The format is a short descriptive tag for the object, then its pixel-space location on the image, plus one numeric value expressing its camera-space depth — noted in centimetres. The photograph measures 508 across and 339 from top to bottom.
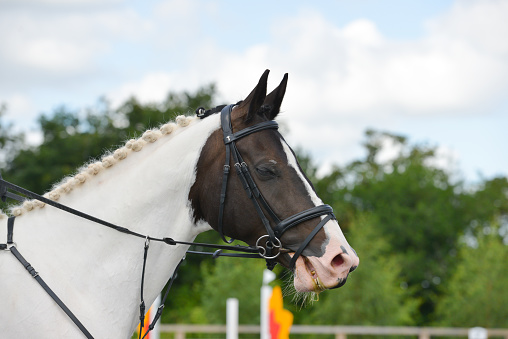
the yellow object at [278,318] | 984
